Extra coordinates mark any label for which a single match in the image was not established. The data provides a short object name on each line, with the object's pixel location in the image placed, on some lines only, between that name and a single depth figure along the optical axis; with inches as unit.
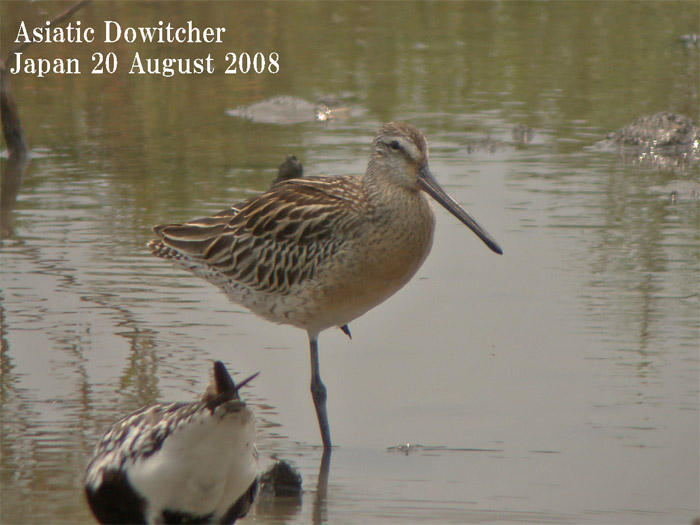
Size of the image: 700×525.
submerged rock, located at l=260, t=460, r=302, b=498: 454.3
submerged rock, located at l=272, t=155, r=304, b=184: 697.0
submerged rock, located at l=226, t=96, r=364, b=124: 1044.5
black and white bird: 355.6
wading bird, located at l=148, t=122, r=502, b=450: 501.0
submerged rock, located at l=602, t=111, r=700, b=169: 914.7
